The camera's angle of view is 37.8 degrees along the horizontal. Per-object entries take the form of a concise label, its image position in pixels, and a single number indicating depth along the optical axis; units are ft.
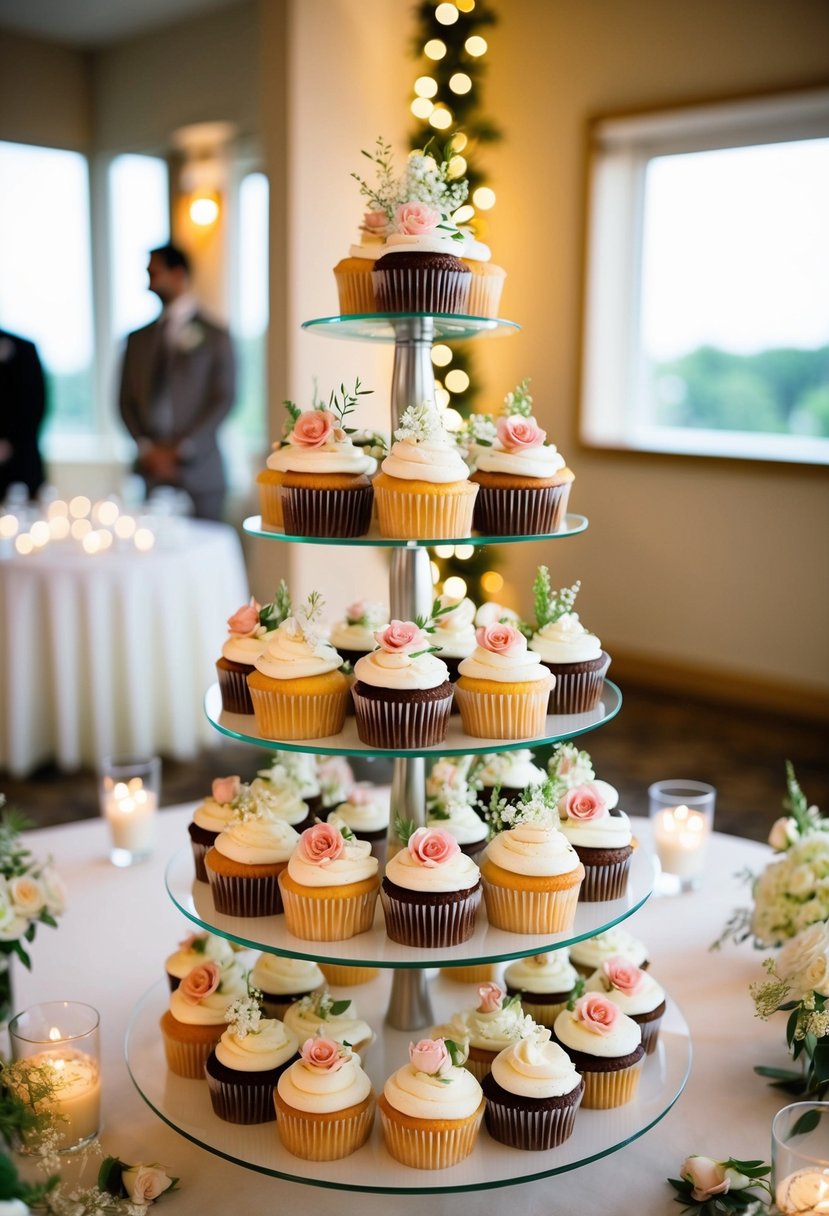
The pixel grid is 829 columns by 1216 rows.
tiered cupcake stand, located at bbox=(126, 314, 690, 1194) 5.40
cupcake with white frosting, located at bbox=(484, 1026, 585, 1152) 5.46
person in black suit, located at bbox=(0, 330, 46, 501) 21.39
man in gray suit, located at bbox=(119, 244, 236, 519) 22.26
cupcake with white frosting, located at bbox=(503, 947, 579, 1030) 6.46
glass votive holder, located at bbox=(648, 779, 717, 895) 8.59
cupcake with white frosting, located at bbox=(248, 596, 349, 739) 5.92
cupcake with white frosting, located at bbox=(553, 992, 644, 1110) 5.83
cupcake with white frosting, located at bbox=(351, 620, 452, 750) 5.70
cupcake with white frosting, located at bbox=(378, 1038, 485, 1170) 5.28
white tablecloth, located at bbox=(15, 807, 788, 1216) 5.48
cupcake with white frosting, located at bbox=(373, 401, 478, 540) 5.76
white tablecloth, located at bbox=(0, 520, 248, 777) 15.46
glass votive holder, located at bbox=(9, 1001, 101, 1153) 5.52
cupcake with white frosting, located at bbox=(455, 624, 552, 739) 5.91
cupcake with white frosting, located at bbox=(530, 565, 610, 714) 6.40
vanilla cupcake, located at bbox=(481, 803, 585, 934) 5.78
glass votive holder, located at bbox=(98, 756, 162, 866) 8.79
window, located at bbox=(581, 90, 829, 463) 19.29
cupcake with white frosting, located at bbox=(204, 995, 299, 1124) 5.72
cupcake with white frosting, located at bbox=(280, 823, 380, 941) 5.68
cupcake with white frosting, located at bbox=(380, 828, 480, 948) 5.60
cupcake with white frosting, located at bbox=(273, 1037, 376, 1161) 5.38
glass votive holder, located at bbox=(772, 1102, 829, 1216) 4.39
